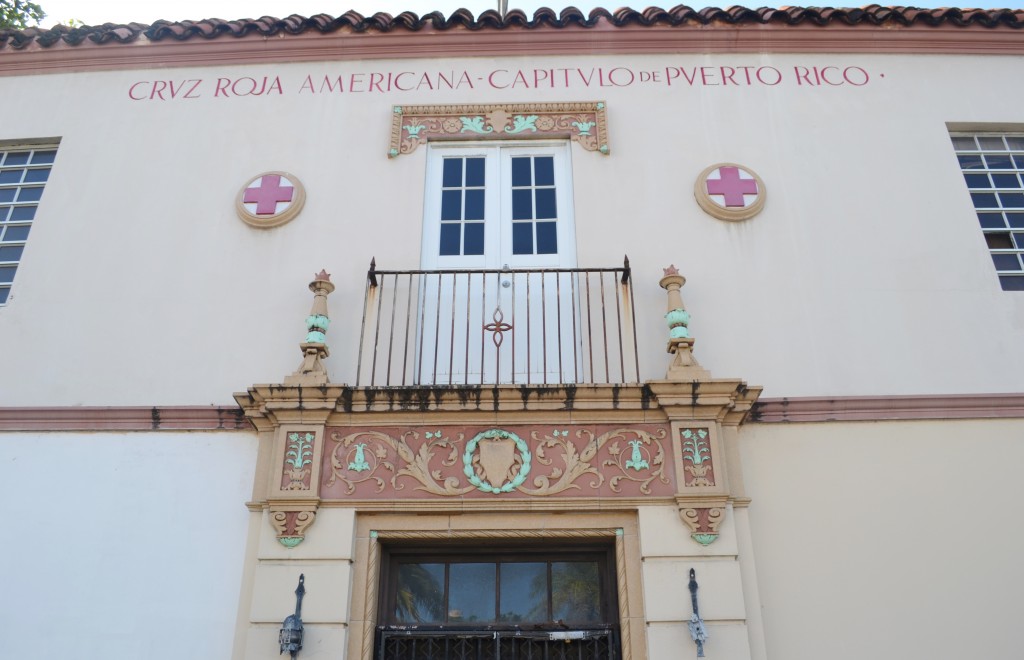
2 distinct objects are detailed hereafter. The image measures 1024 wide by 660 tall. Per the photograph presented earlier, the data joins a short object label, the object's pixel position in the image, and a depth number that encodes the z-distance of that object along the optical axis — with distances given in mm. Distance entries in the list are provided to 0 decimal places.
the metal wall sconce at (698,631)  4852
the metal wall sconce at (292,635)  4898
